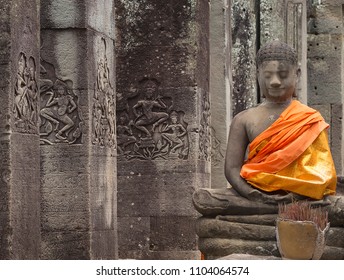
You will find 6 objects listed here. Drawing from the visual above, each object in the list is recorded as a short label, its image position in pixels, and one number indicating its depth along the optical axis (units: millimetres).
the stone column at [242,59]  20297
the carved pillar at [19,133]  8641
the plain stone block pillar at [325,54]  26531
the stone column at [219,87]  17828
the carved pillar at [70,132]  11852
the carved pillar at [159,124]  14992
